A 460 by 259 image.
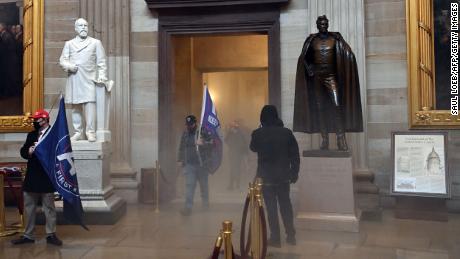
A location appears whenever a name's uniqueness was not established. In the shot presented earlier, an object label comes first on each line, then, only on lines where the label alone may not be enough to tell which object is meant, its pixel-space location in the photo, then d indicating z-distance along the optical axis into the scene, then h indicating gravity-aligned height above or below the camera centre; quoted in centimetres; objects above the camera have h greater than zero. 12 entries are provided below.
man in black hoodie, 544 -30
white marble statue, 722 +96
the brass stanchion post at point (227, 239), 328 -70
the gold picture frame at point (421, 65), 805 +131
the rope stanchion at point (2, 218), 647 -107
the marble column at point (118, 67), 882 +146
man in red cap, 582 -58
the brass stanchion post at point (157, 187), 806 -83
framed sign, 743 -41
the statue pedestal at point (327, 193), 641 -75
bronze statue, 657 +75
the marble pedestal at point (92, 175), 711 -51
